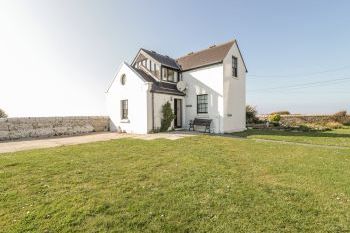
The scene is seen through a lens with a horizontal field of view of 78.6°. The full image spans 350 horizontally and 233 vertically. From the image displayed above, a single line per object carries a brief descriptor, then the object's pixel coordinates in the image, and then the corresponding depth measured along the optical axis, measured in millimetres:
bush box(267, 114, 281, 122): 26064
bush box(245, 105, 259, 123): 25469
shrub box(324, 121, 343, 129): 21534
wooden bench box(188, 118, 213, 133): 16891
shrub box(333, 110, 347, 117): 26559
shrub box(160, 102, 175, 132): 16828
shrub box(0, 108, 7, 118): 19586
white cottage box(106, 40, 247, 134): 16484
